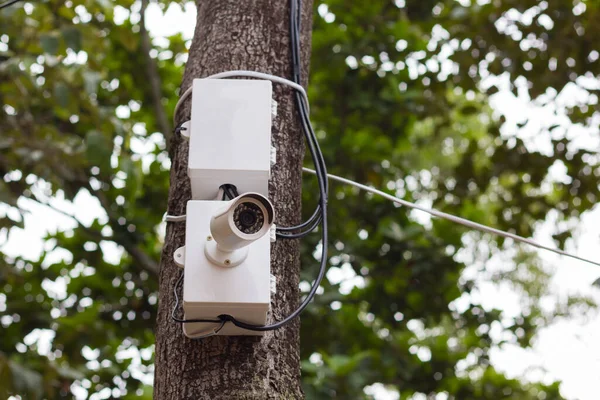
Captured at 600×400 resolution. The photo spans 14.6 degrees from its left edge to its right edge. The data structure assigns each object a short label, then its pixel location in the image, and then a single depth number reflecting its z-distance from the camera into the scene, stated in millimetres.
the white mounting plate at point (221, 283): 3986
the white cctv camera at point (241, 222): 3941
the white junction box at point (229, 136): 4088
